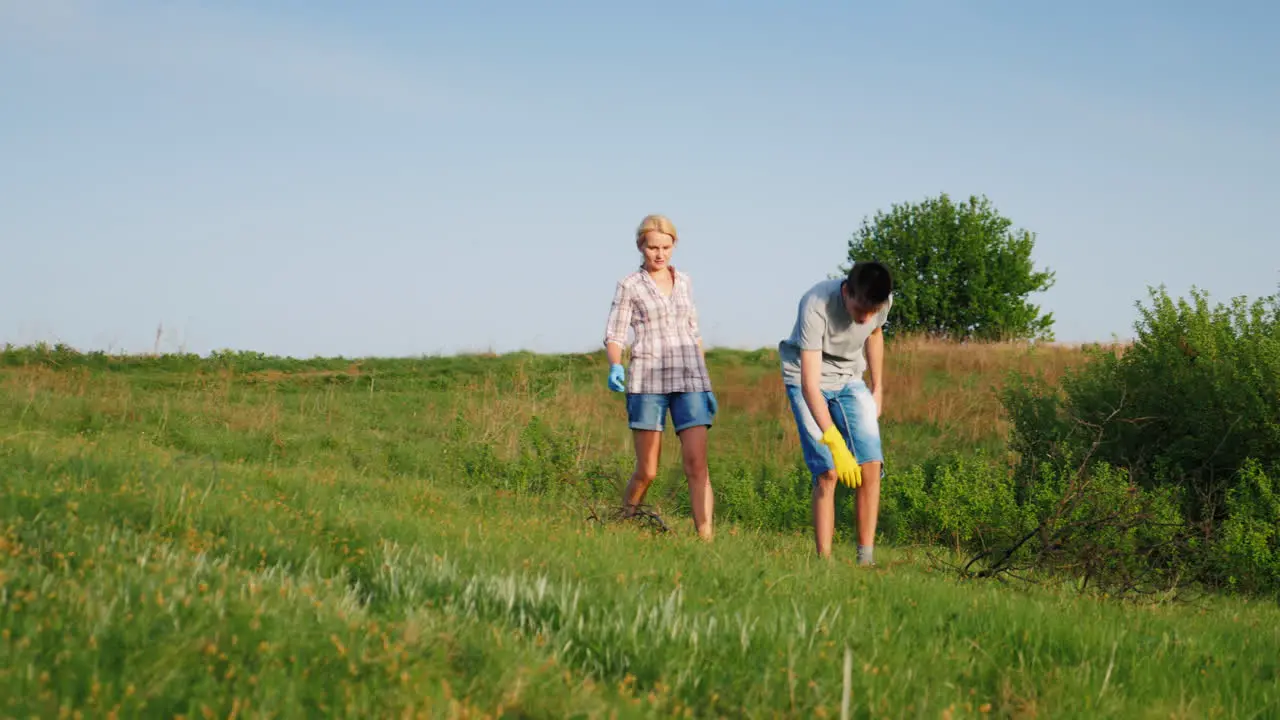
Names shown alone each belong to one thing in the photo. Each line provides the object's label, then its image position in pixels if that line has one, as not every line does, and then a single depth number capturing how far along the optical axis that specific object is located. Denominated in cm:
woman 697
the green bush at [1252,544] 875
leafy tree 3656
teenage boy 629
